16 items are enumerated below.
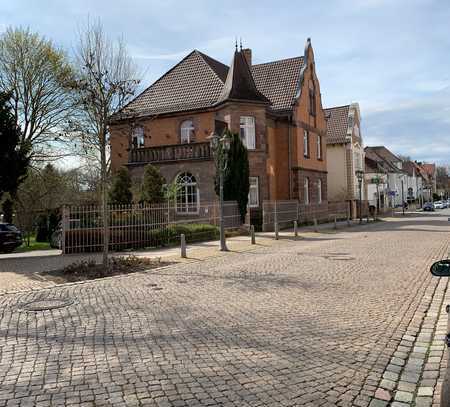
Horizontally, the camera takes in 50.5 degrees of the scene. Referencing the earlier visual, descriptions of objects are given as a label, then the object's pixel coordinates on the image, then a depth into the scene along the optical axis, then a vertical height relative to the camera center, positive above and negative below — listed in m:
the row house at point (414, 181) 90.44 +4.18
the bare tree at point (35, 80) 29.55 +8.33
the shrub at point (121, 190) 25.36 +1.05
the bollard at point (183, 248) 15.37 -1.30
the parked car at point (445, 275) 3.59 -0.81
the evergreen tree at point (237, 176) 25.69 +1.64
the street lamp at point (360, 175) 36.84 +2.16
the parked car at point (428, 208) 66.38 -0.98
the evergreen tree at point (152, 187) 24.77 +1.13
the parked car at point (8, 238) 21.23 -1.13
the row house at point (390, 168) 70.44 +5.25
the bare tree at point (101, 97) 13.10 +3.21
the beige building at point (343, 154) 46.59 +4.92
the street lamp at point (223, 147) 17.31 +2.27
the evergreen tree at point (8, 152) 16.08 +2.08
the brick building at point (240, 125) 29.16 +5.47
